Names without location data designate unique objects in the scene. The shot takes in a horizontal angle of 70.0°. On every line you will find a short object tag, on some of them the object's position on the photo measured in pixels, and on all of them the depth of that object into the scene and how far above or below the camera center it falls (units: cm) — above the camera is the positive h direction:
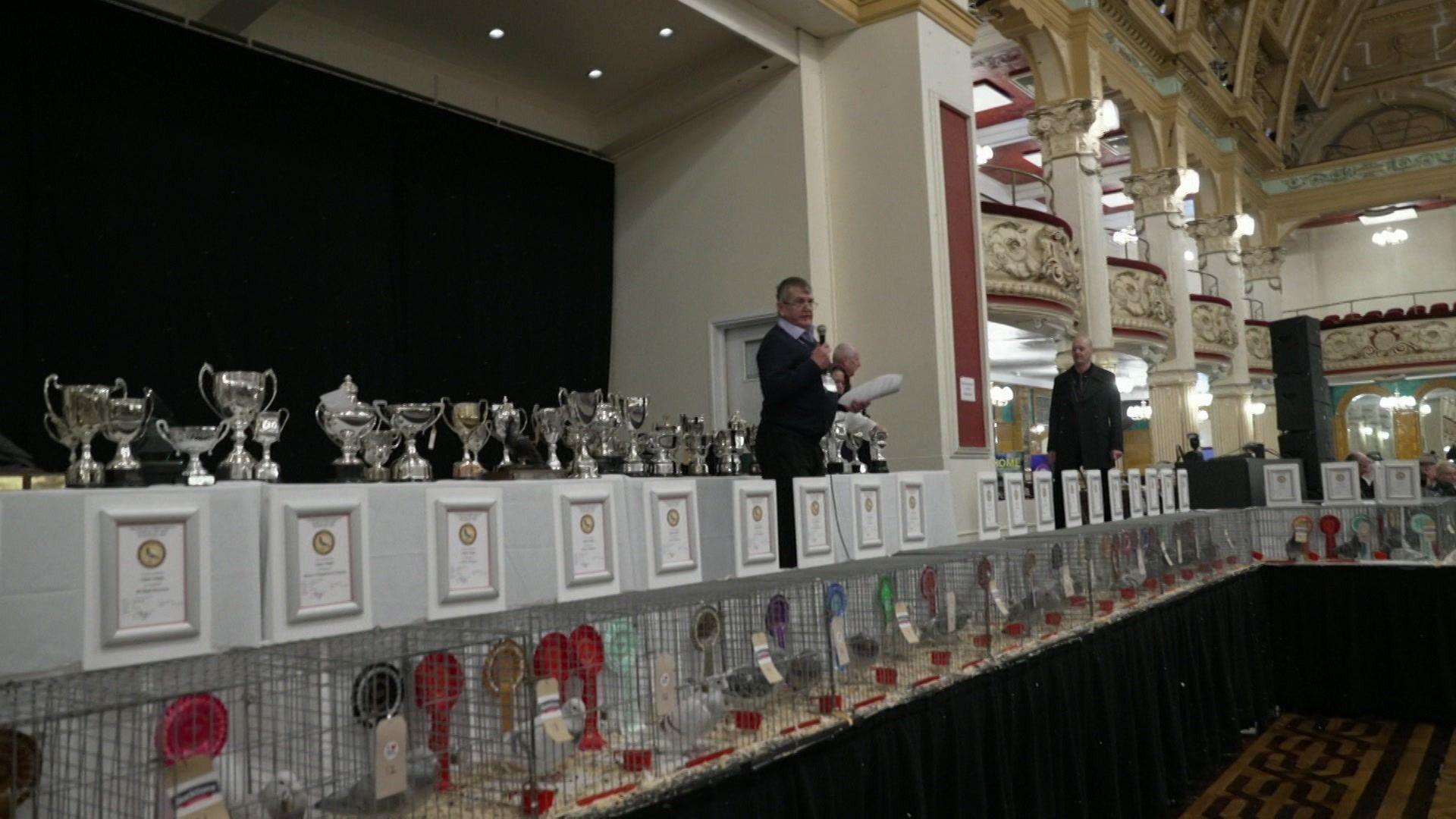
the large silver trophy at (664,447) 374 +14
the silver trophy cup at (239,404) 229 +22
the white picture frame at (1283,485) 614 -14
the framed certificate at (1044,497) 472 -12
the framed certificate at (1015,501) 452 -13
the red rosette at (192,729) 127 -28
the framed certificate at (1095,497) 517 -14
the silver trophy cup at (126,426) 207 +17
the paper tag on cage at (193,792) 126 -35
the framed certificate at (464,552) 208 -12
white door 728 +80
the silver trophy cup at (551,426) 297 +19
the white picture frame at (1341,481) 584 -13
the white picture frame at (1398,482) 545 -14
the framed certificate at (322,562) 186 -11
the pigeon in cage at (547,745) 160 -40
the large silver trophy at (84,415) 204 +19
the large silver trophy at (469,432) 275 +17
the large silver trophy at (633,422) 330 +21
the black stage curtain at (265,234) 495 +154
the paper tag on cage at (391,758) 142 -36
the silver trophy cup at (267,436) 238 +16
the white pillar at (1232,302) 1535 +235
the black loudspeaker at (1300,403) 735 +41
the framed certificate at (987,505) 429 -14
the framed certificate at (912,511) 341 -12
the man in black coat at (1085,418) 616 +30
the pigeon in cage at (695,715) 186 -42
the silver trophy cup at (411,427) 255 +18
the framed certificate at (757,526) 270 -11
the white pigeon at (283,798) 143 -41
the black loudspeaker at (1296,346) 734 +82
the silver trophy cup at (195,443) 227 +14
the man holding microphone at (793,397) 336 +27
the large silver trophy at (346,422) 247 +19
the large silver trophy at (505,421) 285 +20
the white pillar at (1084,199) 1062 +282
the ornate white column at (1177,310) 1280 +195
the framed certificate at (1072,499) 500 -14
